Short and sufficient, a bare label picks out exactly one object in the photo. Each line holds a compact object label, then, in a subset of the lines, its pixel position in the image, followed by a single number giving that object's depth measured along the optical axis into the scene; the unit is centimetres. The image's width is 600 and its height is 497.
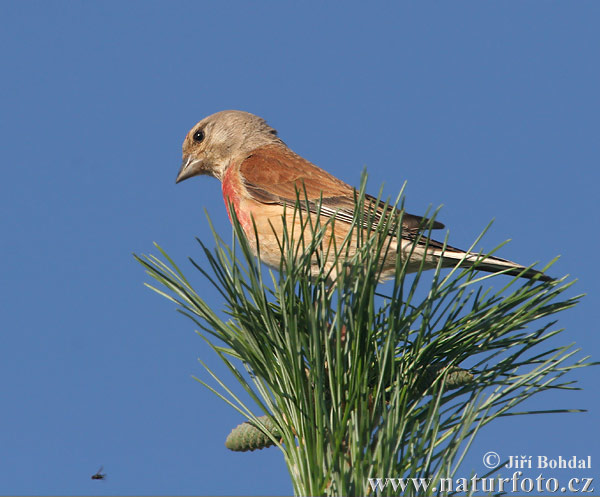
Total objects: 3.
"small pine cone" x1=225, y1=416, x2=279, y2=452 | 476
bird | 840
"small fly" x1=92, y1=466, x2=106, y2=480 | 415
